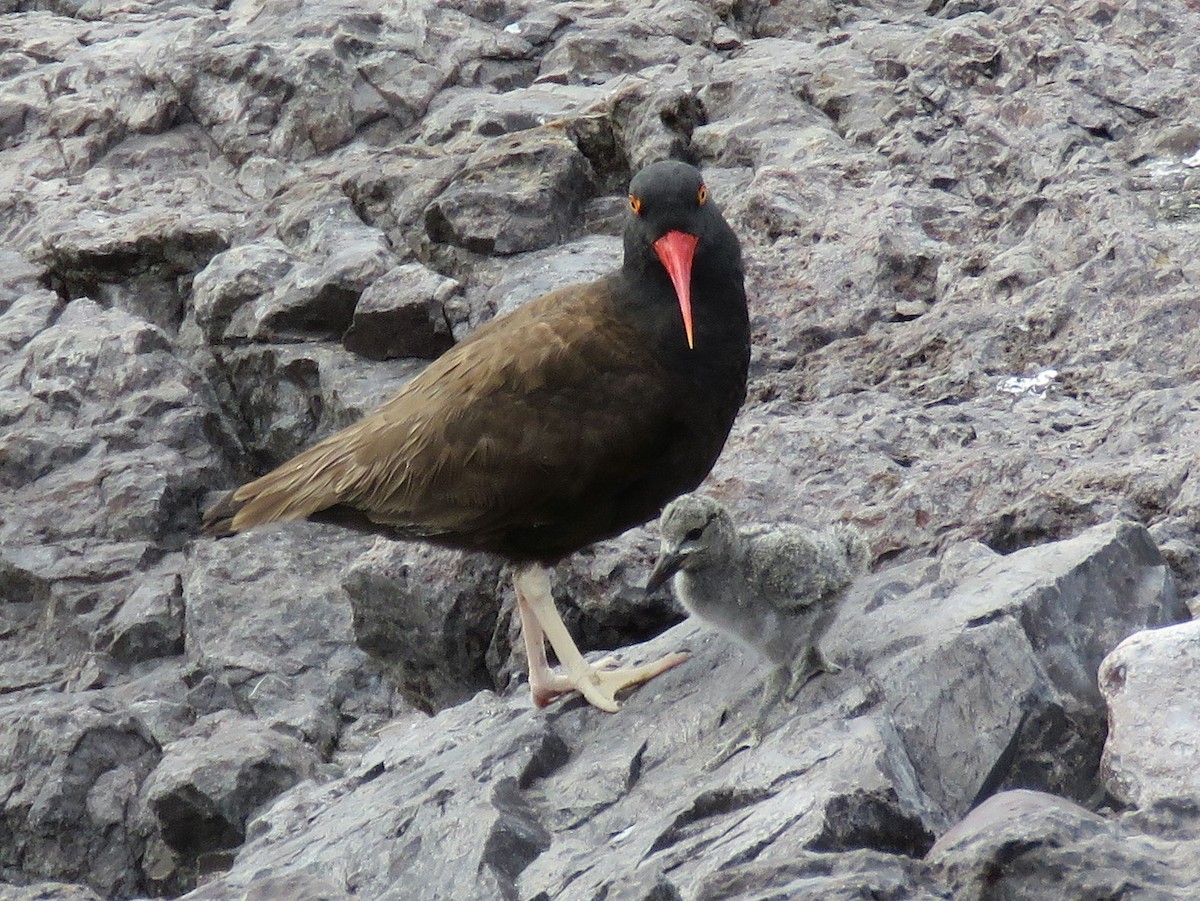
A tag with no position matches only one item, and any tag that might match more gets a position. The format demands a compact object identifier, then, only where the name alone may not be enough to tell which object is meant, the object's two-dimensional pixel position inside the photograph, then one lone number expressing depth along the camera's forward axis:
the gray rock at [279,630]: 17.47
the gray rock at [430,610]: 15.90
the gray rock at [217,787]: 14.95
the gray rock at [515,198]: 19.87
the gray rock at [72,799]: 15.46
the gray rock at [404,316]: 19.28
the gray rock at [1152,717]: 8.83
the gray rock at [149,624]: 18.08
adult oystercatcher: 12.79
